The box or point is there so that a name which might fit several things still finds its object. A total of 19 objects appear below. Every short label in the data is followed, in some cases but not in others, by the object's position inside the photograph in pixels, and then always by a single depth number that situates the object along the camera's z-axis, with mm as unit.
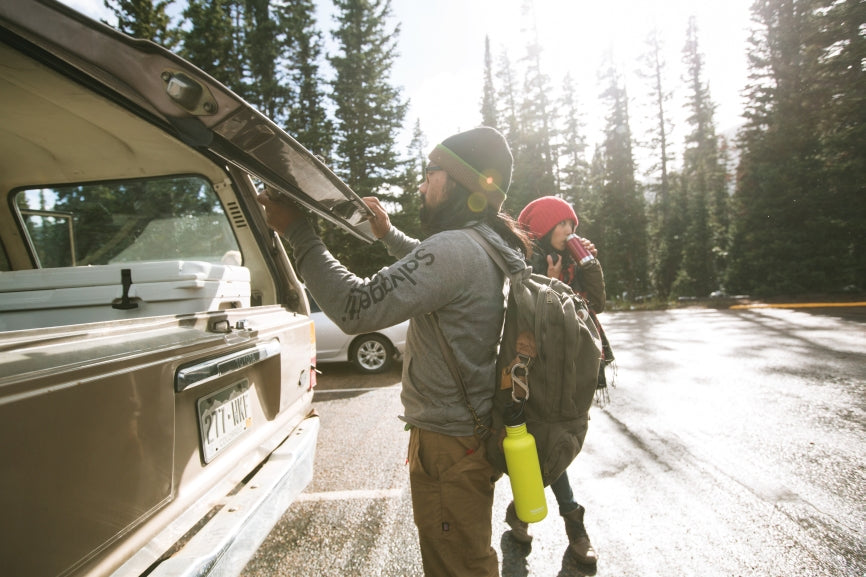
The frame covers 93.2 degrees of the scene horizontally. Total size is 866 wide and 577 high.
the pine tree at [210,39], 16234
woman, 2857
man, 1393
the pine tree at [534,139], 30156
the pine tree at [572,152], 33031
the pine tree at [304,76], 20141
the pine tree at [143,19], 12383
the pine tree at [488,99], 34375
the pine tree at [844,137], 14258
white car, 7238
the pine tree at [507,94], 34625
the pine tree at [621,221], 28141
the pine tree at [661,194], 28500
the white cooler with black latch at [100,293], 1714
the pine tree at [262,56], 19078
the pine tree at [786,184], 15734
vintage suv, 983
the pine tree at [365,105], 19594
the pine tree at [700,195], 25422
